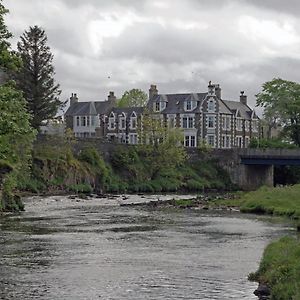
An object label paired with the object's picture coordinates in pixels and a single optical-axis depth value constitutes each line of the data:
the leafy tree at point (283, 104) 123.12
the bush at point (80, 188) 102.75
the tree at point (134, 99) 185.50
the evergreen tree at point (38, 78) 108.62
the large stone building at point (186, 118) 144.25
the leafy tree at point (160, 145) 119.19
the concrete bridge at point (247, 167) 120.57
